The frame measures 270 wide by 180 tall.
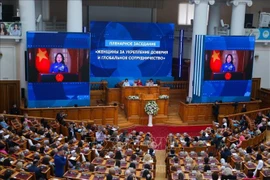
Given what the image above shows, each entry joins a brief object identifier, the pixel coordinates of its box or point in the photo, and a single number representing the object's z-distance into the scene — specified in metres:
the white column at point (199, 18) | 22.67
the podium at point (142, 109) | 21.06
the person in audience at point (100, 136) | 15.98
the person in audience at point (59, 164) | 11.77
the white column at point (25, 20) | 21.28
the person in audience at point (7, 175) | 10.47
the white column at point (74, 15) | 21.45
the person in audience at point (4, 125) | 16.16
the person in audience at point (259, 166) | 12.56
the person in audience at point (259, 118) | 19.45
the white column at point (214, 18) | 26.81
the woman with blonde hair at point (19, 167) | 11.31
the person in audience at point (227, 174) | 11.45
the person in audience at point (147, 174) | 11.31
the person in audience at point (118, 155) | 13.43
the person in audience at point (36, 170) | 11.16
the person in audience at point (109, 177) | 10.95
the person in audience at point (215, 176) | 11.24
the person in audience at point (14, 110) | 19.89
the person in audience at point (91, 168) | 11.96
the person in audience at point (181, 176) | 11.36
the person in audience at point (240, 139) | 15.79
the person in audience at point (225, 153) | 14.13
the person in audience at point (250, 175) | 12.44
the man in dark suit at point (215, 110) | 21.54
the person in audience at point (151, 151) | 14.03
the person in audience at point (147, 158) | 13.21
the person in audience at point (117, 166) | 11.83
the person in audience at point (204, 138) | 16.30
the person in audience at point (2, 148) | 13.01
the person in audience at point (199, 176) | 11.20
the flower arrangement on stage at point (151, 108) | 20.61
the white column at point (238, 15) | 23.83
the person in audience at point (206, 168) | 12.38
